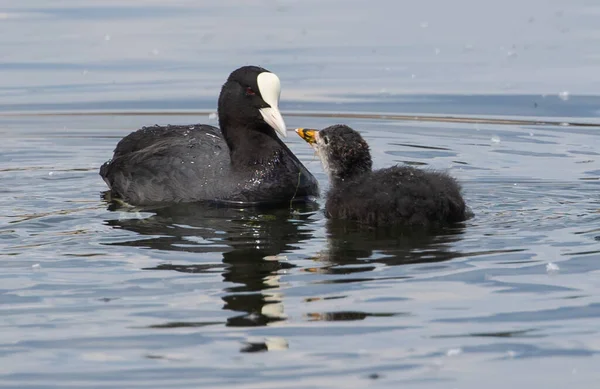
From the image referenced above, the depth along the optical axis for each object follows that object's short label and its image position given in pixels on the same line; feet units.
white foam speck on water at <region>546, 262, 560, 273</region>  48.96
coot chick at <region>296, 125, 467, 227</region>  57.31
